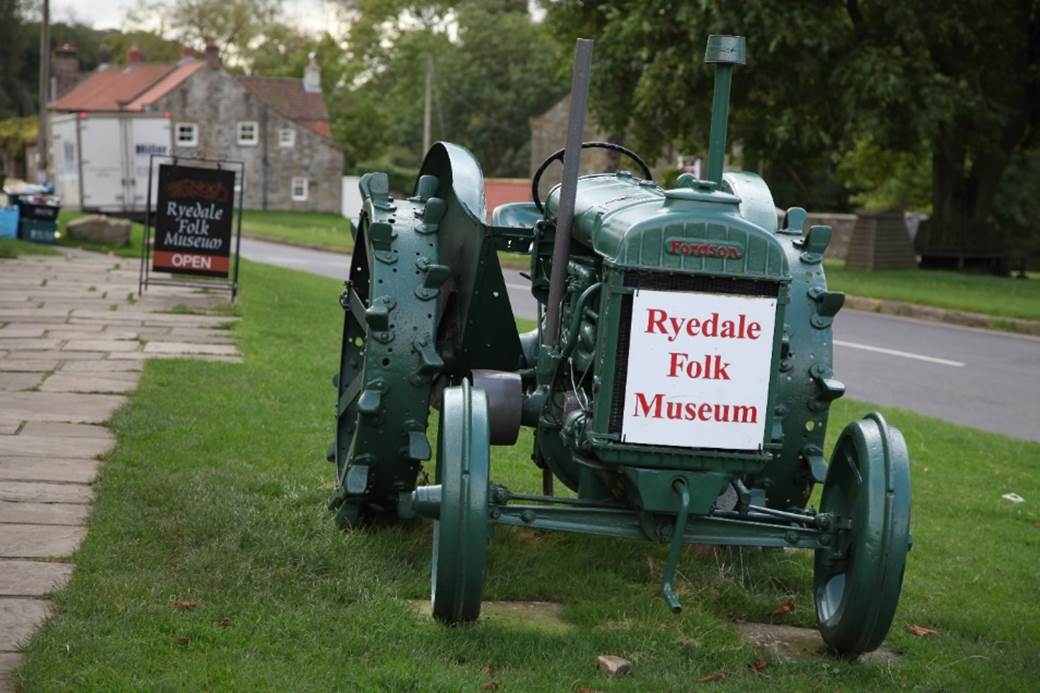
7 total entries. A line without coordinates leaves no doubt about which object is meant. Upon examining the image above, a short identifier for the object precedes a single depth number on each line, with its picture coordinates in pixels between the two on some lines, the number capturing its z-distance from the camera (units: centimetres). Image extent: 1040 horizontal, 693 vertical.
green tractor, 427
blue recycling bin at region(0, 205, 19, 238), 2352
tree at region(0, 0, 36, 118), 7144
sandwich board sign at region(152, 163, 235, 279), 1516
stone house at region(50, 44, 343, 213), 6016
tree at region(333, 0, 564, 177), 6681
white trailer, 3753
